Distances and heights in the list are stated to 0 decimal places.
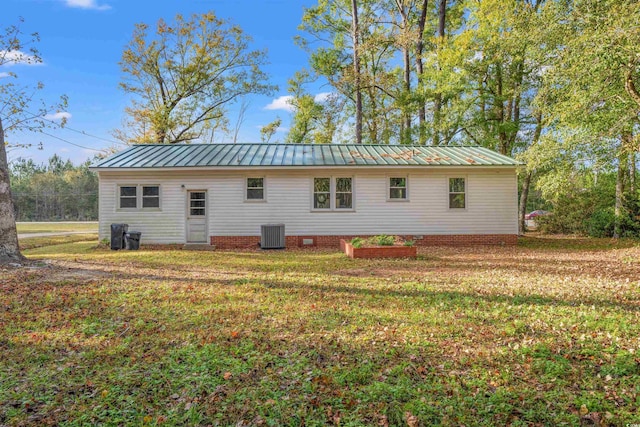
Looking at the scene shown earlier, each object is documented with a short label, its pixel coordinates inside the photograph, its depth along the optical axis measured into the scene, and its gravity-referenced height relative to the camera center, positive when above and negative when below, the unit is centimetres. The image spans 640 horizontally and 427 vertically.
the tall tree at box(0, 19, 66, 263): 836 +318
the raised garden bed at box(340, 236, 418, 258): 1029 -103
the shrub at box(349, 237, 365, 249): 1044 -81
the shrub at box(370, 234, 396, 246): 1060 -75
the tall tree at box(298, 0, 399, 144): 2045 +983
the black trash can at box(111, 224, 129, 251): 1272 -69
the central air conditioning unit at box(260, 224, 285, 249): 1298 -71
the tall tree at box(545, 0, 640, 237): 777 +359
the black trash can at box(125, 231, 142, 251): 1270 -81
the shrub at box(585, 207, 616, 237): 1587 -38
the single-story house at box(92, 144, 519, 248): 1345 +70
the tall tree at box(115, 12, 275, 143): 2177 +935
